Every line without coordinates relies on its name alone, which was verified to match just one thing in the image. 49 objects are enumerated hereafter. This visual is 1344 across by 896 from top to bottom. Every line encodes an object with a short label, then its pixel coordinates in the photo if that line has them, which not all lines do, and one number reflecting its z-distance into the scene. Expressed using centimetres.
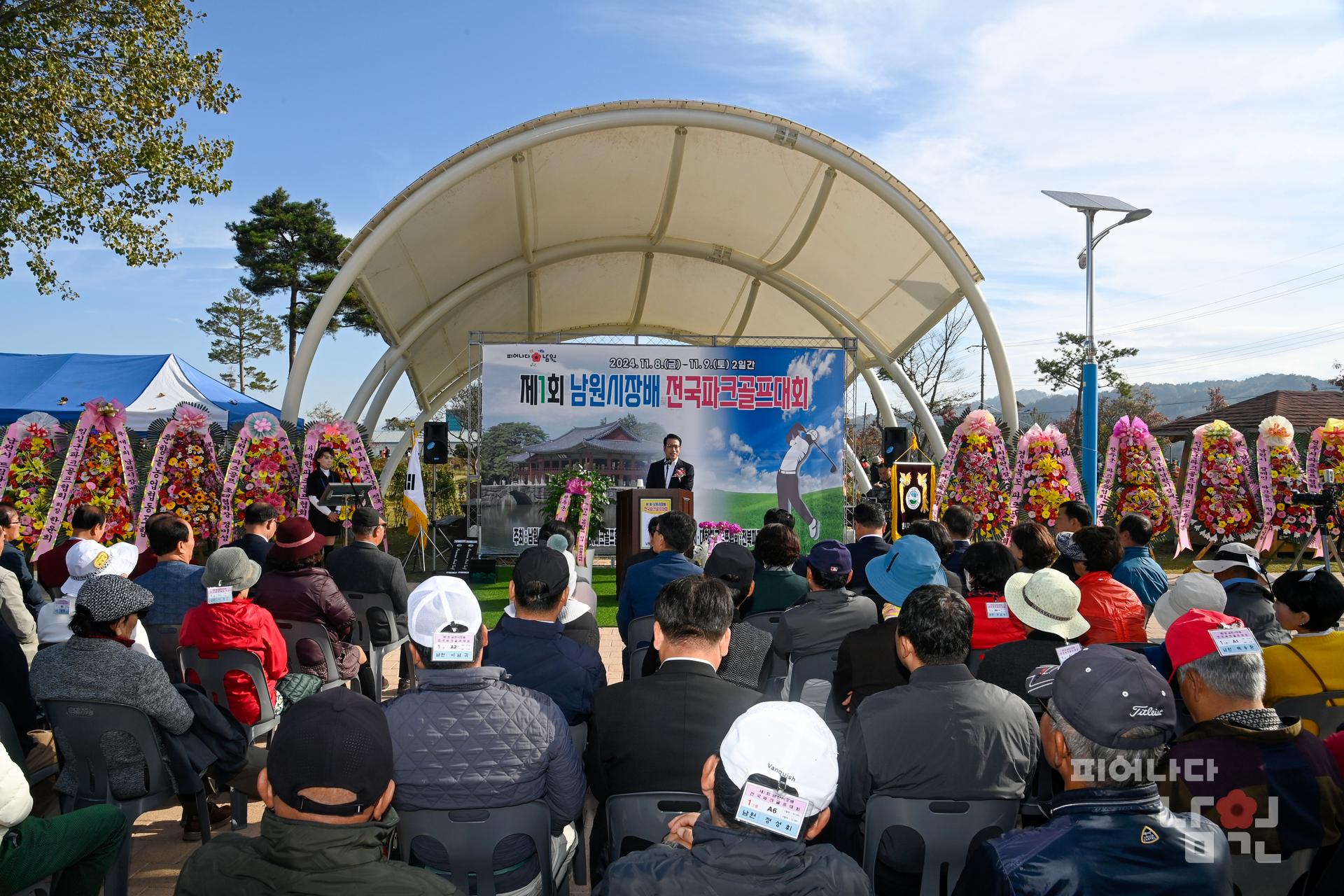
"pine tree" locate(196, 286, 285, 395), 4119
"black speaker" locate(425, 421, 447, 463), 1202
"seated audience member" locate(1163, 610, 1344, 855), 218
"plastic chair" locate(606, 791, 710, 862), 237
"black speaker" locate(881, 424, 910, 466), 1416
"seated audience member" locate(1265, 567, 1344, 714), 317
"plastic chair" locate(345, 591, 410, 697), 524
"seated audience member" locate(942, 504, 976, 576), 605
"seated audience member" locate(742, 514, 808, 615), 458
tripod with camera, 743
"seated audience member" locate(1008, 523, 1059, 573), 459
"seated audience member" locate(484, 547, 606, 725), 301
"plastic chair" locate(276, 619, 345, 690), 448
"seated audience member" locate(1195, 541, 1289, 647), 382
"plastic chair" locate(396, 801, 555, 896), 230
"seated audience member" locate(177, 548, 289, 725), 381
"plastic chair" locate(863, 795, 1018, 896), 236
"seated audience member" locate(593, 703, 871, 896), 159
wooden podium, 941
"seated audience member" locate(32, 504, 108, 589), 537
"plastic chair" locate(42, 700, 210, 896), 294
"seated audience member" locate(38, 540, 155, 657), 360
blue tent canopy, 1508
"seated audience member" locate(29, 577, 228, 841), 292
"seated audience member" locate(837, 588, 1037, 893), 238
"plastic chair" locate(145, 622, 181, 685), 431
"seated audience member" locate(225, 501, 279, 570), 569
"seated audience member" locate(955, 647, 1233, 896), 167
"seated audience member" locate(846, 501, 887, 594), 572
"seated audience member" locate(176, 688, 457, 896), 167
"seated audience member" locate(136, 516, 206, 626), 445
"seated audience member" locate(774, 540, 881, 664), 370
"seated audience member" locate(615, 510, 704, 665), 464
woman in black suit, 959
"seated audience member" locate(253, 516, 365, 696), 450
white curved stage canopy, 1157
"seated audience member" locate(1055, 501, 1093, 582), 584
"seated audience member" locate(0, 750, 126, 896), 215
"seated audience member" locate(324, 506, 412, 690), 521
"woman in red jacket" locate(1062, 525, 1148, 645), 403
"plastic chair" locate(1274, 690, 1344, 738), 317
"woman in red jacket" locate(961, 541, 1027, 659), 380
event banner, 1307
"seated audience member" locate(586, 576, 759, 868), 248
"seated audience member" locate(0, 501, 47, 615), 566
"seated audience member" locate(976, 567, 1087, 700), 322
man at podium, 1140
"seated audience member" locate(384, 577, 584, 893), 231
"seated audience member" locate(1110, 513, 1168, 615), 516
